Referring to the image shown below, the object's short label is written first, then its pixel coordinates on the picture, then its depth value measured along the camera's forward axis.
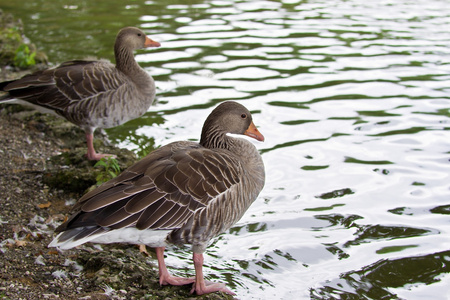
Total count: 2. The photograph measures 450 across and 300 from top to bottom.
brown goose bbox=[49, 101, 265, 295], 4.40
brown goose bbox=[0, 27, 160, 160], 7.22
